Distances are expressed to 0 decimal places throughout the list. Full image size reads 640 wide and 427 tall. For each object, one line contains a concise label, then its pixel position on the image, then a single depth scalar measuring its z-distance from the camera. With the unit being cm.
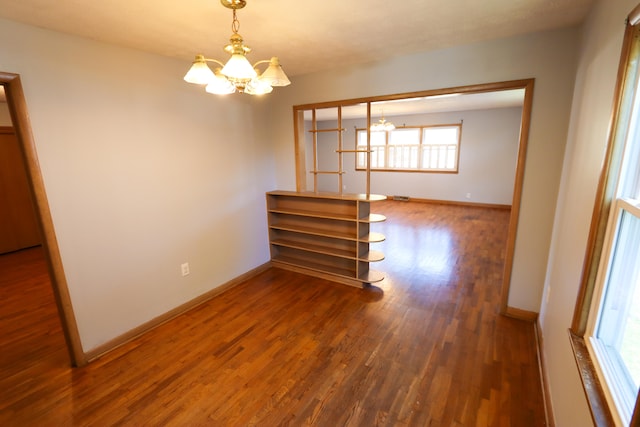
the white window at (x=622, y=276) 100
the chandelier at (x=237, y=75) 133
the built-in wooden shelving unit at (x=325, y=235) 330
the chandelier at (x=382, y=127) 652
